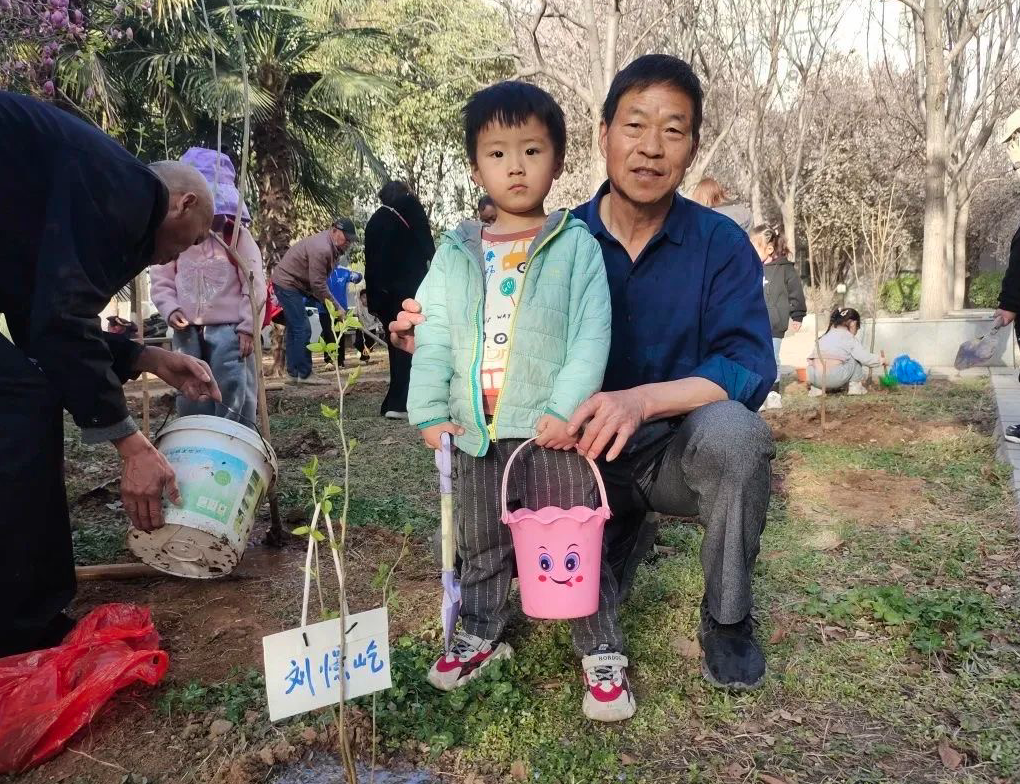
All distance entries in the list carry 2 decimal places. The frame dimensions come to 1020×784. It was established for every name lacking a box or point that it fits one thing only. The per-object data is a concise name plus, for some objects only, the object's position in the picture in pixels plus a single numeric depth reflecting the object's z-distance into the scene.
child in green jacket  1.95
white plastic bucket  2.31
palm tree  9.52
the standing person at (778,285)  6.68
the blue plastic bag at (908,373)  7.80
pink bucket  1.72
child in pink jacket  4.01
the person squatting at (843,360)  7.23
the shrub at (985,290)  24.38
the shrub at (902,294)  22.28
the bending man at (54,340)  1.98
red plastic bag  1.71
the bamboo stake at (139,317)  3.11
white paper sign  1.30
